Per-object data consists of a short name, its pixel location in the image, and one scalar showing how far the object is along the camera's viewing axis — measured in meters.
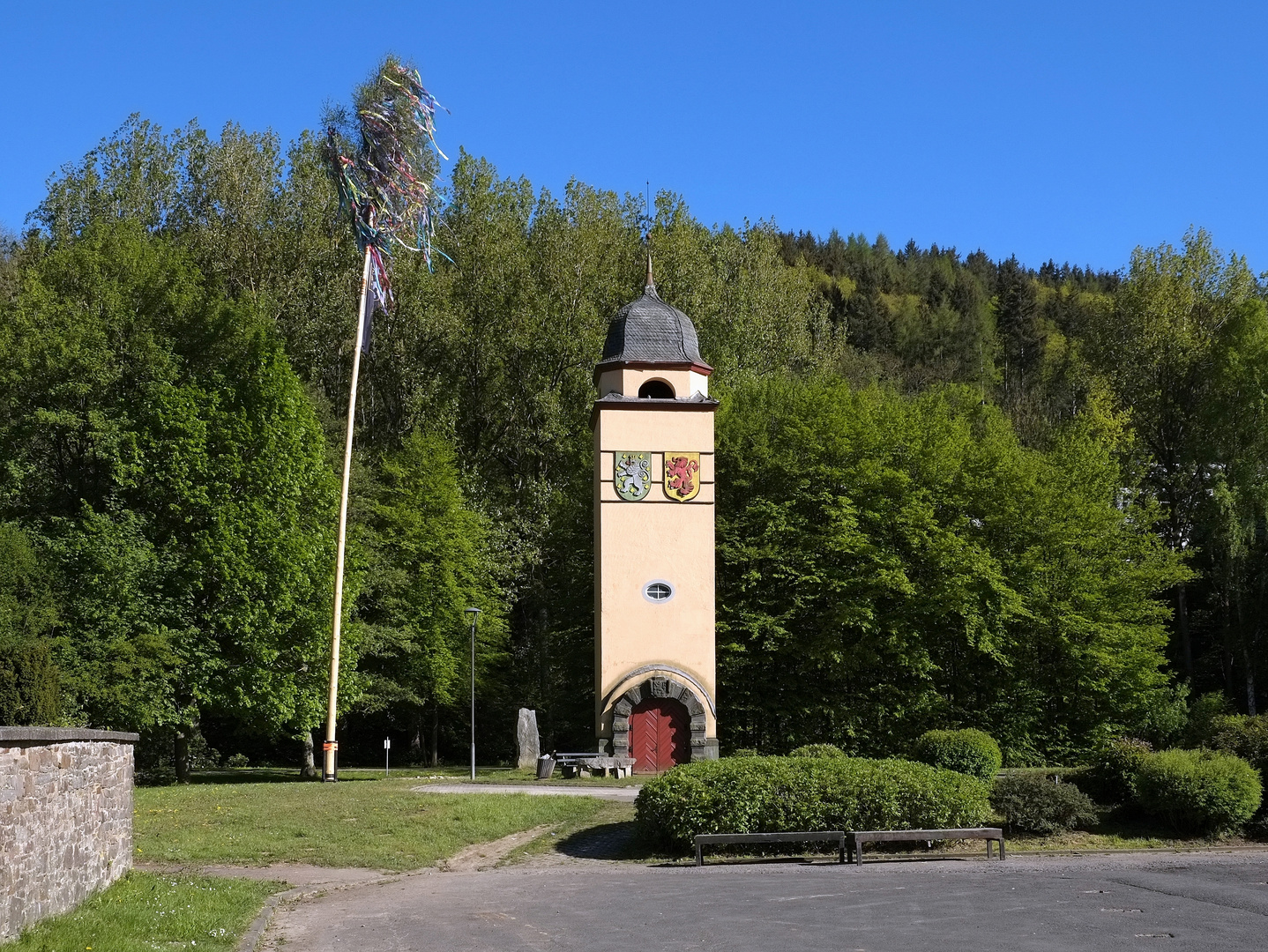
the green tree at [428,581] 37.75
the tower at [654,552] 31.02
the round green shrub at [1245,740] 20.08
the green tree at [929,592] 34.50
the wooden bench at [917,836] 17.03
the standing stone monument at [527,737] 32.47
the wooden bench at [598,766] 29.64
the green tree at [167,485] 29.56
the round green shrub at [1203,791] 18.67
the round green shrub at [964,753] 21.75
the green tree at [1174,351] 42.00
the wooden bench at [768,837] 17.06
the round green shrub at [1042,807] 18.98
